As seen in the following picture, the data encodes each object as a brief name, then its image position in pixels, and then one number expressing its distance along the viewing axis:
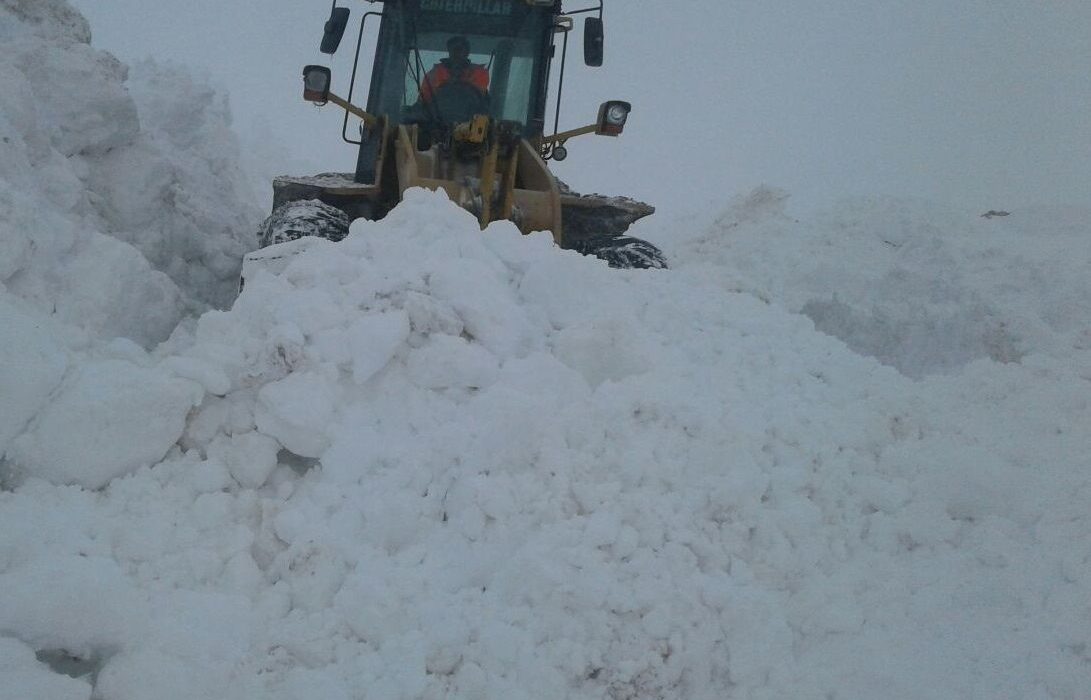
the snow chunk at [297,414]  2.98
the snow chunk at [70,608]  2.22
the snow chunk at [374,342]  3.21
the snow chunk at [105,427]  2.67
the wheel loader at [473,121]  5.69
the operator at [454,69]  6.36
